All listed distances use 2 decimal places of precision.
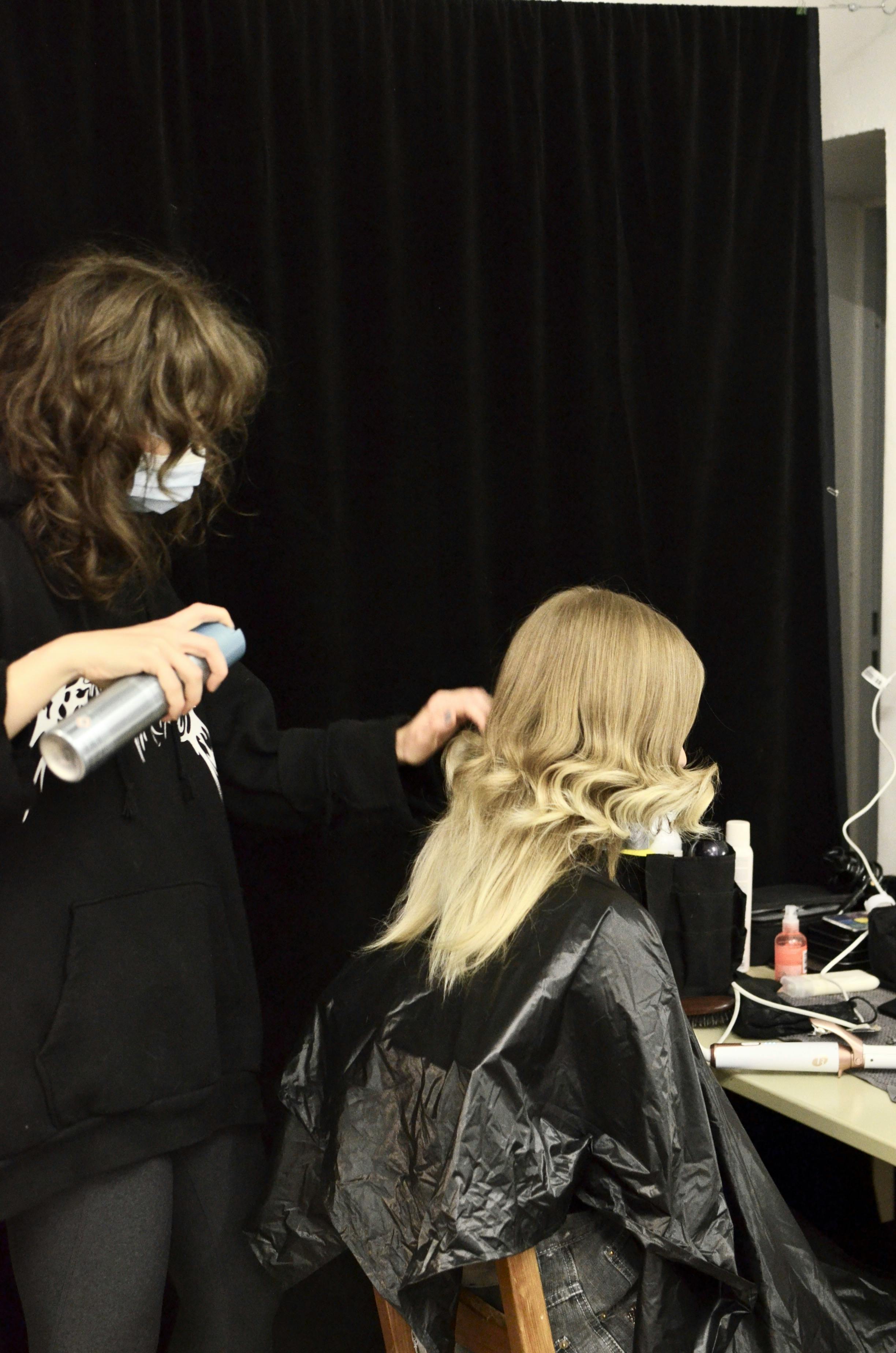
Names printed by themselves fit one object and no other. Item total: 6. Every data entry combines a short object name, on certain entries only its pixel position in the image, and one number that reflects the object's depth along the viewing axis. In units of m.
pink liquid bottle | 1.84
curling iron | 1.48
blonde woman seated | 1.18
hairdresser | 1.09
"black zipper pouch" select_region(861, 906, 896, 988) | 1.78
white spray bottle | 1.95
